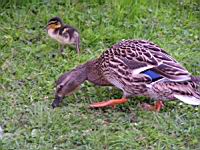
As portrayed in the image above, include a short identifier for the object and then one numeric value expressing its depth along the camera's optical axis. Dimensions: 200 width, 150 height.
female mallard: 11.52
